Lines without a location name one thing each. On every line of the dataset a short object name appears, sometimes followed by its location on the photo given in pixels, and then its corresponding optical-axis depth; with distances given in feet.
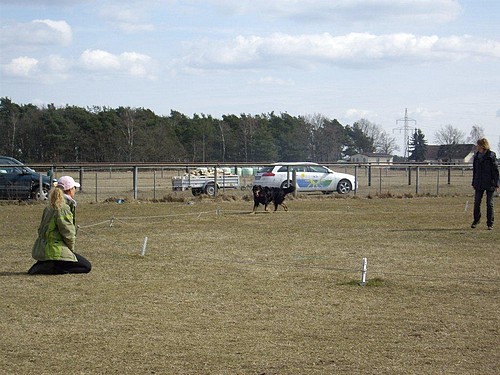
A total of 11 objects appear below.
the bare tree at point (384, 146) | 327.26
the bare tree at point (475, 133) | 313.07
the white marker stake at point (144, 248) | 43.11
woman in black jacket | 55.93
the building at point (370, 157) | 277.23
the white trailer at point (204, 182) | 110.73
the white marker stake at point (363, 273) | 33.13
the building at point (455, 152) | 279.26
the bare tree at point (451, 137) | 304.30
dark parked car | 93.35
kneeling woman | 35.96
